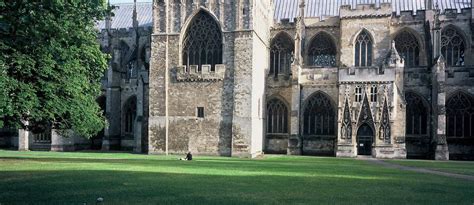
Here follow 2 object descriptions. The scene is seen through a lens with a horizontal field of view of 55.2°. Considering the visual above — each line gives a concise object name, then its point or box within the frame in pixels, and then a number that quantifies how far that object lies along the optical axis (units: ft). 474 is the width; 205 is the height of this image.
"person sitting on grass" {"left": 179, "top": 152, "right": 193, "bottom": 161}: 96.78
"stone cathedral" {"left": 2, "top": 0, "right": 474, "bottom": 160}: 115.55
